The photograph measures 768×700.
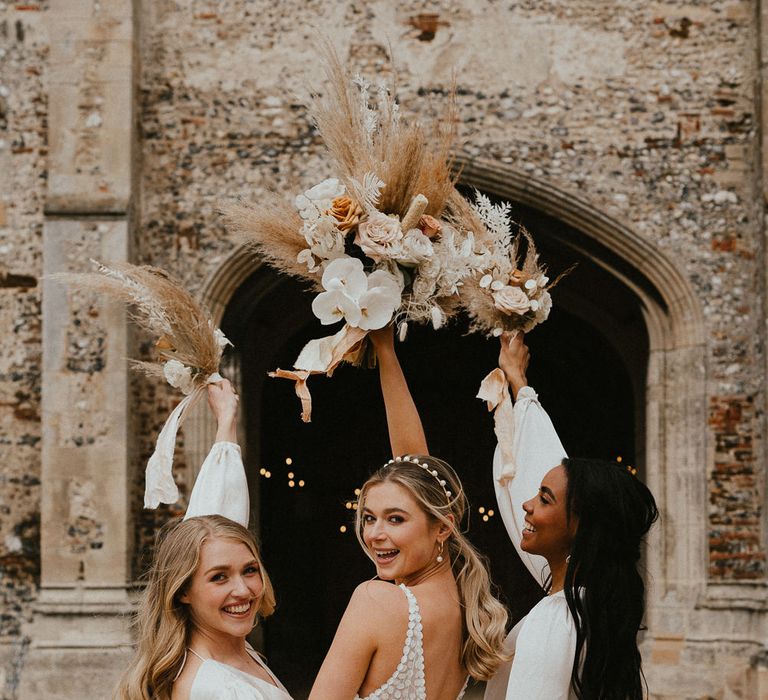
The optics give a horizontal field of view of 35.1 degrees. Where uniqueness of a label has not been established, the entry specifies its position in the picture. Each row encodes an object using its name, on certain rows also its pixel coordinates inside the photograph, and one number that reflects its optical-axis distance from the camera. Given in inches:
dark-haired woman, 107.3
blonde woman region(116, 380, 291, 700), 109.0
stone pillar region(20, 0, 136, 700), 297.7
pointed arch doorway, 453.7
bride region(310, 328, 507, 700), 102.1
